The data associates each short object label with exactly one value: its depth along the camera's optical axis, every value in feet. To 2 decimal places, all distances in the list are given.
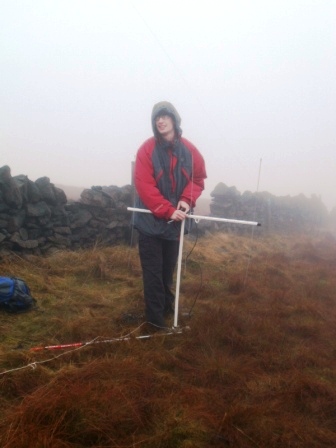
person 14.08
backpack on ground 15.34
